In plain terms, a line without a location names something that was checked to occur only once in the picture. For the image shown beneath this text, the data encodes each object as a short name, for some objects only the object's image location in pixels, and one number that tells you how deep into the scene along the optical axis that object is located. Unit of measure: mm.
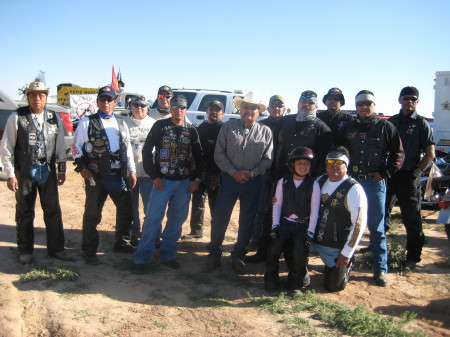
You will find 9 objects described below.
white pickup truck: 10188
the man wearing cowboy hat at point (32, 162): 4520
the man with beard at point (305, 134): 4734
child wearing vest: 4238
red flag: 16062
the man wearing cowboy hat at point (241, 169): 4621
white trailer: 14220
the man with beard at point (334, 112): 5438
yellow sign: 18230
